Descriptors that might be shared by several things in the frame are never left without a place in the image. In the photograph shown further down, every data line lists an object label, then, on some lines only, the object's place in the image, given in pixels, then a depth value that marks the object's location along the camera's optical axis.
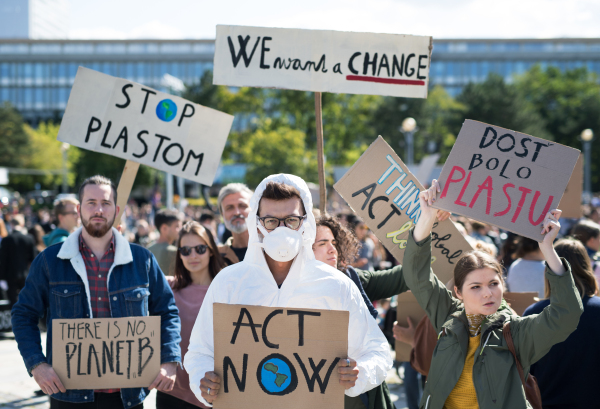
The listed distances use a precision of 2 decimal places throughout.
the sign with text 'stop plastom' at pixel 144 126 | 4.73
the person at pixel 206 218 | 8.93
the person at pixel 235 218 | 4.60
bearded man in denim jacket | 3.17
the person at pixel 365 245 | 9.36
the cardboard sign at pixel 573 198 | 6.11
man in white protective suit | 2.41
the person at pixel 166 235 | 5.68
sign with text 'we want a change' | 4.57
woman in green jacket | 2.68
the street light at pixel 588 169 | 24.16
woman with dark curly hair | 3.45
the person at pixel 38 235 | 10.34
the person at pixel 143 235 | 13.59
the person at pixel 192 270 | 3.92
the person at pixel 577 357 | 3.28
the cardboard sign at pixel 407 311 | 3.99
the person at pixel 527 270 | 4.89
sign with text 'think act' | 4.04
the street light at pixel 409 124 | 18.70
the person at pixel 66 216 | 6.40
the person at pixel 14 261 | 9.23
